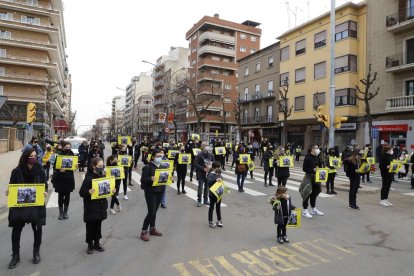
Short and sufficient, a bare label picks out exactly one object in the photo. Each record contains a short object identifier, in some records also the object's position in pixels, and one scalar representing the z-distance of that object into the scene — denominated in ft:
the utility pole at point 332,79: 49.16
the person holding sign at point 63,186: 25.18
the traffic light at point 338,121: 47.64
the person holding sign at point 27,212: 15.96
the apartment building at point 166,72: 242.80
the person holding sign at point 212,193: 23.71
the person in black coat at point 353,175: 30.22
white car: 71.15
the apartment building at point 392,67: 84.89
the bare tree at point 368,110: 80.69
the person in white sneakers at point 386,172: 31.42
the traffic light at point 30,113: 41.43
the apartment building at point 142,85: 378.32
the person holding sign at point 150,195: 20.44
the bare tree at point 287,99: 111.89
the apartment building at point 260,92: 137.49
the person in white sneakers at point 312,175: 27.53
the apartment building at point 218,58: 196.34
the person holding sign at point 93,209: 17.66
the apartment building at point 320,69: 100.01
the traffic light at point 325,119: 49.11
